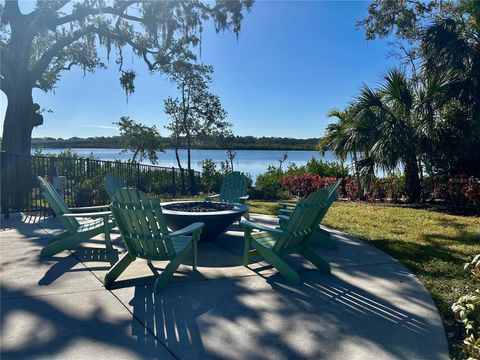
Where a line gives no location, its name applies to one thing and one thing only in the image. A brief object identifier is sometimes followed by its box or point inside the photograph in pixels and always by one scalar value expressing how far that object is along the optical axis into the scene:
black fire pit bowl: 5.07
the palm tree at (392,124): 9.02
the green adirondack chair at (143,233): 3.52
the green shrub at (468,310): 1.98
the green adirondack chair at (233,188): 7.54
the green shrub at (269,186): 12.75
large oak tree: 12.18
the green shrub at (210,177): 15.01
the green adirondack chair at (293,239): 3.82
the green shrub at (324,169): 13.53
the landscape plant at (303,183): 11.70
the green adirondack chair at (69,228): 4.55
